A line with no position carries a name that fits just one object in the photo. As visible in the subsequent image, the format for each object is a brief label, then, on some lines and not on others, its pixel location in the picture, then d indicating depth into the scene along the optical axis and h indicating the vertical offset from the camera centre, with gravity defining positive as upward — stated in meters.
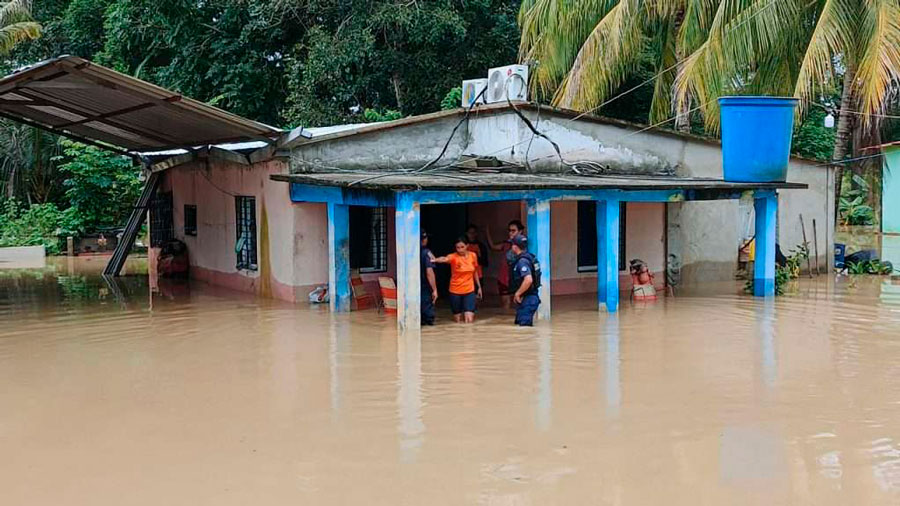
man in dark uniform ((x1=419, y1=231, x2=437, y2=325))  13.61 -1.20
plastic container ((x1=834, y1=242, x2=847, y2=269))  20.66 -1.14
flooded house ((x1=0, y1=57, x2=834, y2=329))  13.82 +0.26
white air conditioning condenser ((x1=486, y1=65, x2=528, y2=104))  16.19 +2.12
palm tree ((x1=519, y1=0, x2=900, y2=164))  16.84 +3.10
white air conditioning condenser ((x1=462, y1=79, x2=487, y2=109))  16.34 +2.01
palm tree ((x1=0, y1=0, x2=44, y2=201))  24.63 +2.33
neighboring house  29.52 +0.24
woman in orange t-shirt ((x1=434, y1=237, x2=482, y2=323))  13.72 -1.06
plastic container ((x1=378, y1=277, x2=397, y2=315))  14.23 -1.28
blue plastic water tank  14.67 +1.05
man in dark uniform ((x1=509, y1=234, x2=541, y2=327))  13.06 -1.09
